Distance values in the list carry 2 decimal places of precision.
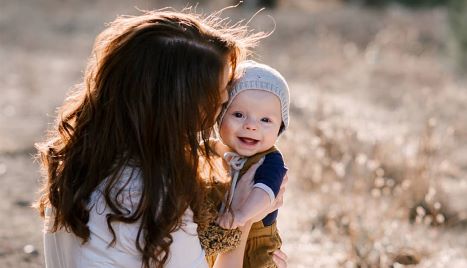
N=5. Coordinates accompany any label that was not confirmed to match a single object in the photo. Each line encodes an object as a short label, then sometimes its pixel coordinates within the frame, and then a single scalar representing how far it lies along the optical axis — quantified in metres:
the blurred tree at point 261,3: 22.52
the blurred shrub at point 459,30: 12.25
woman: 2.51
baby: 2.93
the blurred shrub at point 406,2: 24.89
